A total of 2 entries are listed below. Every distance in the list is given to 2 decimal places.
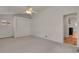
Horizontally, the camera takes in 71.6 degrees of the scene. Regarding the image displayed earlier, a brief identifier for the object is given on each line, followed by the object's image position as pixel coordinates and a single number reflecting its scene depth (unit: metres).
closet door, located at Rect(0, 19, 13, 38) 3.83
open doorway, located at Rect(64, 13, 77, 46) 3.24
